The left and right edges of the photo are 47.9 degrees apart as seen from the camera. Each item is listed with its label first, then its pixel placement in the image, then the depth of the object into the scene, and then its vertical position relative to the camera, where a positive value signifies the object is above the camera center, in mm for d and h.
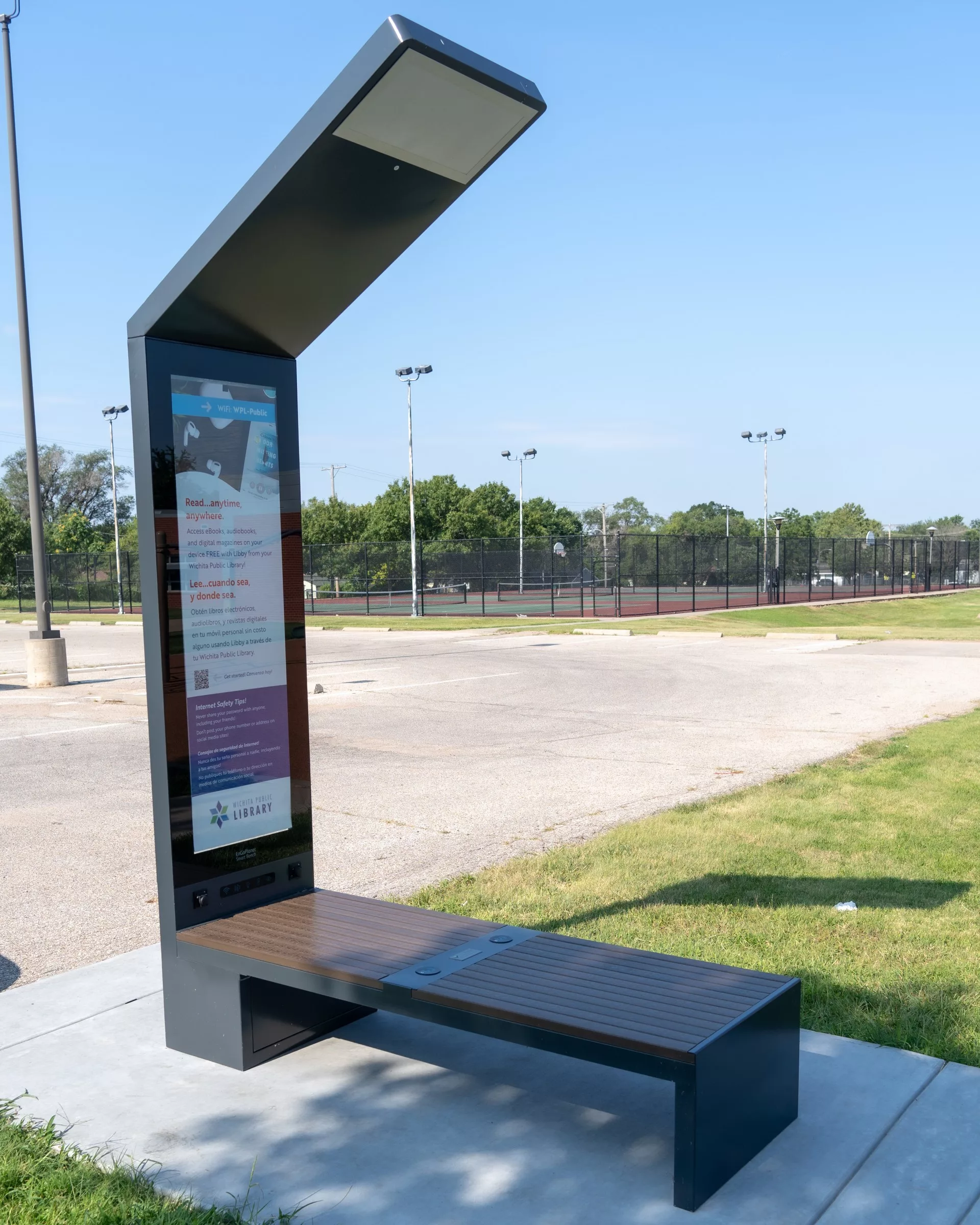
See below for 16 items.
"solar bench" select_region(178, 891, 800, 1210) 2766 -1237
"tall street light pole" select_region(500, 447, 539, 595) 45156 +2394
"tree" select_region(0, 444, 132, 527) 114750 +9233
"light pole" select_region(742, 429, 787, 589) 62762 +4958
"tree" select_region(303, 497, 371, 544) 85562 +3097
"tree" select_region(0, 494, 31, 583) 73938 +2193
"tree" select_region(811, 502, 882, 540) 134250 +3108
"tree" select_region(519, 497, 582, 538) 101750 +3764
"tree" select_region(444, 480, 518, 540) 90812 +3317
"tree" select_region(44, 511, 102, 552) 86500 +2768
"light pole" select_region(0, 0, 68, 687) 15500 +925
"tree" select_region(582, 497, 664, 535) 141750 +5200
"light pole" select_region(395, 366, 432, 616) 38094 +6613
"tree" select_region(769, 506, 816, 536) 133750 +3102
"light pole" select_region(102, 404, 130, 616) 50656 +7563
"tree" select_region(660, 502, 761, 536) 134000 +3924
